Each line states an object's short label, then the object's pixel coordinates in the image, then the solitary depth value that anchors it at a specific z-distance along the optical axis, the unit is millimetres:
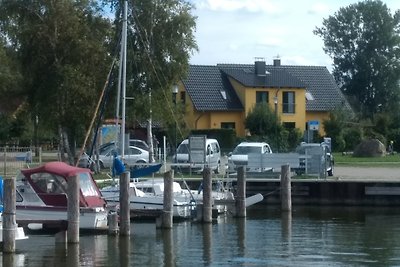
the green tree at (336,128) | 83438
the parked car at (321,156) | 46469
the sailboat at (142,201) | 36547
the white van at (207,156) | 48275
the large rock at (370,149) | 73750
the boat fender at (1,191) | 32250
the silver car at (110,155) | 55528
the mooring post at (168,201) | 33531
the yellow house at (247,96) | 87188
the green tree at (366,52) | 110188
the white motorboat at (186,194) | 37750
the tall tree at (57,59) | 48844
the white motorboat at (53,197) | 32781
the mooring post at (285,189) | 39656
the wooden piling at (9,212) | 27625
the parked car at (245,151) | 52750
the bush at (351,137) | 84250
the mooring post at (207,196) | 35594
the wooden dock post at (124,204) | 31516
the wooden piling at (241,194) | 37875
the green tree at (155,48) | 53500
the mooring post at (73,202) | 29156
